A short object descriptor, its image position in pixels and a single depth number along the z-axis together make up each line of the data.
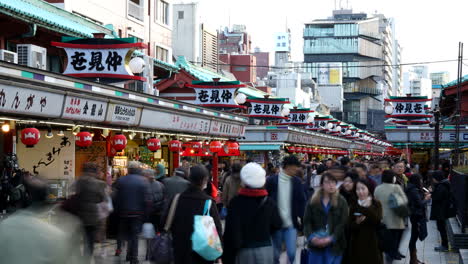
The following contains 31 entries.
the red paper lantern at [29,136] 15.09
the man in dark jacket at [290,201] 11.62
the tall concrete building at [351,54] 157.00
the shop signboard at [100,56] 19.20
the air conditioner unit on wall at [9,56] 18.38
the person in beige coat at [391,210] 11.86
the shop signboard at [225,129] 27.42
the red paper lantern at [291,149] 44.72
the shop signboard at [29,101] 13.12
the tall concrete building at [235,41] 114.69
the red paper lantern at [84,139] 17.33
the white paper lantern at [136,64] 20.14
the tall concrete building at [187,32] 55.53
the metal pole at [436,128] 31.34
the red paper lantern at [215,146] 28.12
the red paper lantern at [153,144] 21.44
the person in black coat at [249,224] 8.83
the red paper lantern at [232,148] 30.33
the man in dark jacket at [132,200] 12.19
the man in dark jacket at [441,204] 15.74
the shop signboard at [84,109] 15.61
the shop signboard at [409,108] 43.69
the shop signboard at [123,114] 17.77
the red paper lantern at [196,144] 26.78
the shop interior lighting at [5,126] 15.35
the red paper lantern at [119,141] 18.69
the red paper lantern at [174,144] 23.80
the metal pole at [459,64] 23.75
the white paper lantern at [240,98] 31.52
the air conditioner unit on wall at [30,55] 19.67
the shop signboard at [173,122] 20.28
